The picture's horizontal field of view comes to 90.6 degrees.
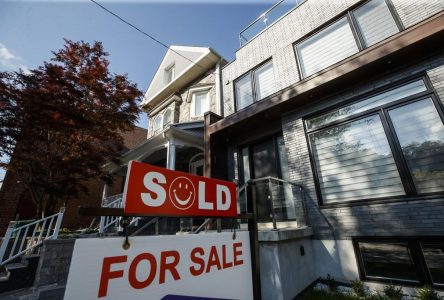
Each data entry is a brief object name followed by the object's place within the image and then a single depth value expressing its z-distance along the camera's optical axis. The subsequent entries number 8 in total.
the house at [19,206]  9.62
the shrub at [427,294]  3.41
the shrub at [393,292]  3.71
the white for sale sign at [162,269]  1.13
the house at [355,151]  3.97
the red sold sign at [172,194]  1.41
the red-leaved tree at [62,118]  5.97
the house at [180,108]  8.12
